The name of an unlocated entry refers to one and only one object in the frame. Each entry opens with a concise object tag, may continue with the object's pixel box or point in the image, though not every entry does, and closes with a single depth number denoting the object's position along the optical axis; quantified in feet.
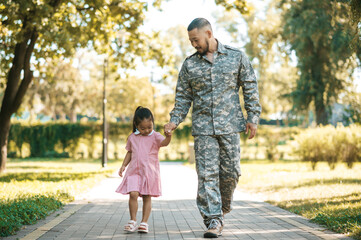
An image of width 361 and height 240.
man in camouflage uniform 18.70
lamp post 72.18
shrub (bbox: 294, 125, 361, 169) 63.10
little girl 20.34
